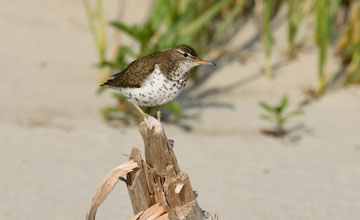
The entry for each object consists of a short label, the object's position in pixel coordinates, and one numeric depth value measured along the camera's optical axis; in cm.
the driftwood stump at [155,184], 763
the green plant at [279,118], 1479
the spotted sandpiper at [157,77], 821
